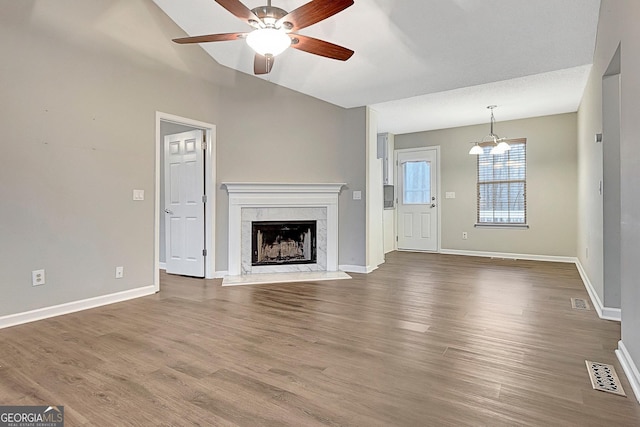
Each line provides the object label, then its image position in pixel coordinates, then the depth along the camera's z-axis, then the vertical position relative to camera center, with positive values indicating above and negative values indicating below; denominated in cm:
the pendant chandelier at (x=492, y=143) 582 +128
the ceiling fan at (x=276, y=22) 226 +134
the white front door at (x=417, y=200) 729 +27
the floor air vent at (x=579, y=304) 337 -93
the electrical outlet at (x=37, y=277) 303 -57
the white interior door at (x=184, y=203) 474 +13
